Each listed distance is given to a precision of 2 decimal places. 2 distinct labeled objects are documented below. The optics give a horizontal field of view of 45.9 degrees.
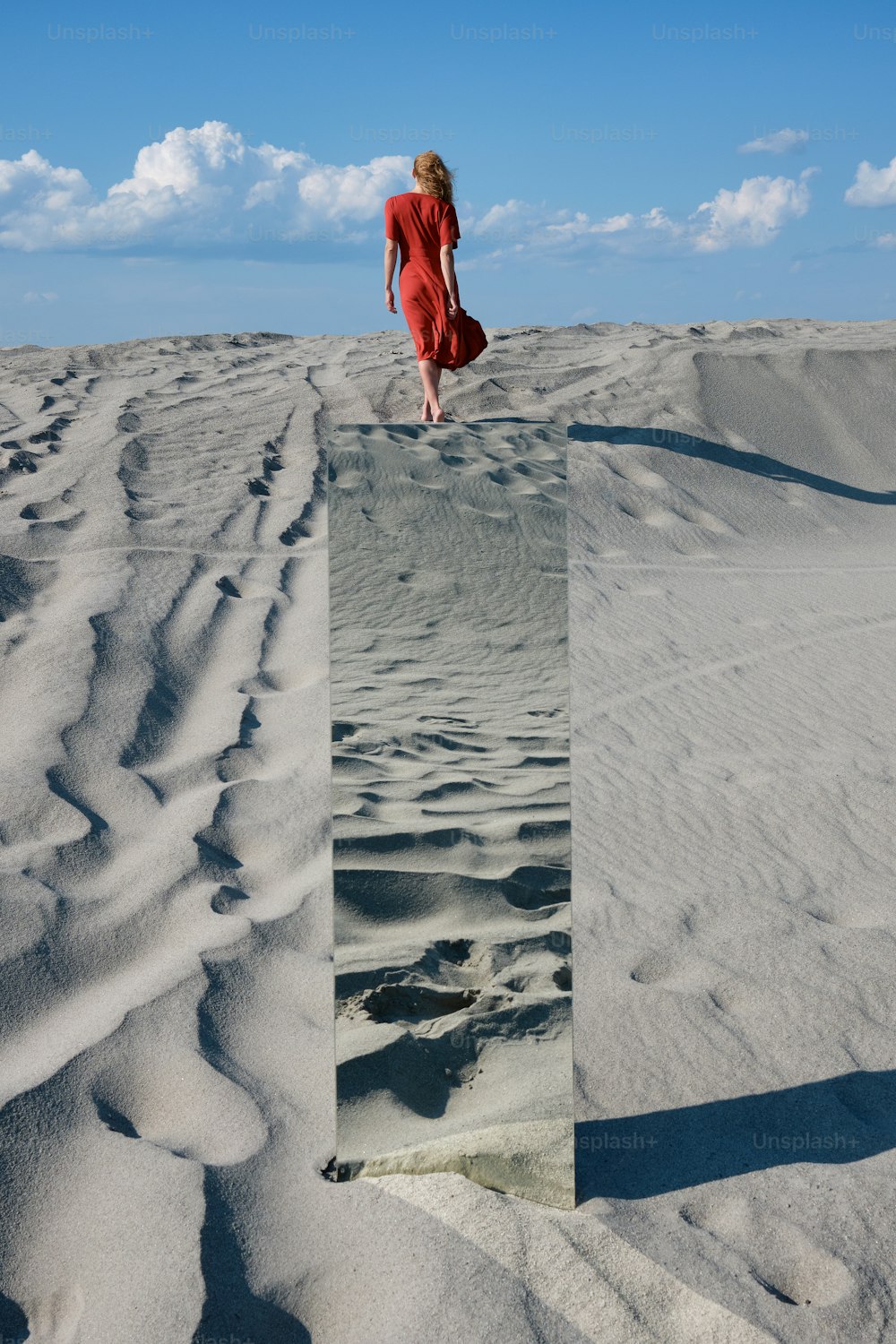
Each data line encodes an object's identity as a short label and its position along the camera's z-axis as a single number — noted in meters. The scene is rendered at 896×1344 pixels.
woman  5.35
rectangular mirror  2.08
